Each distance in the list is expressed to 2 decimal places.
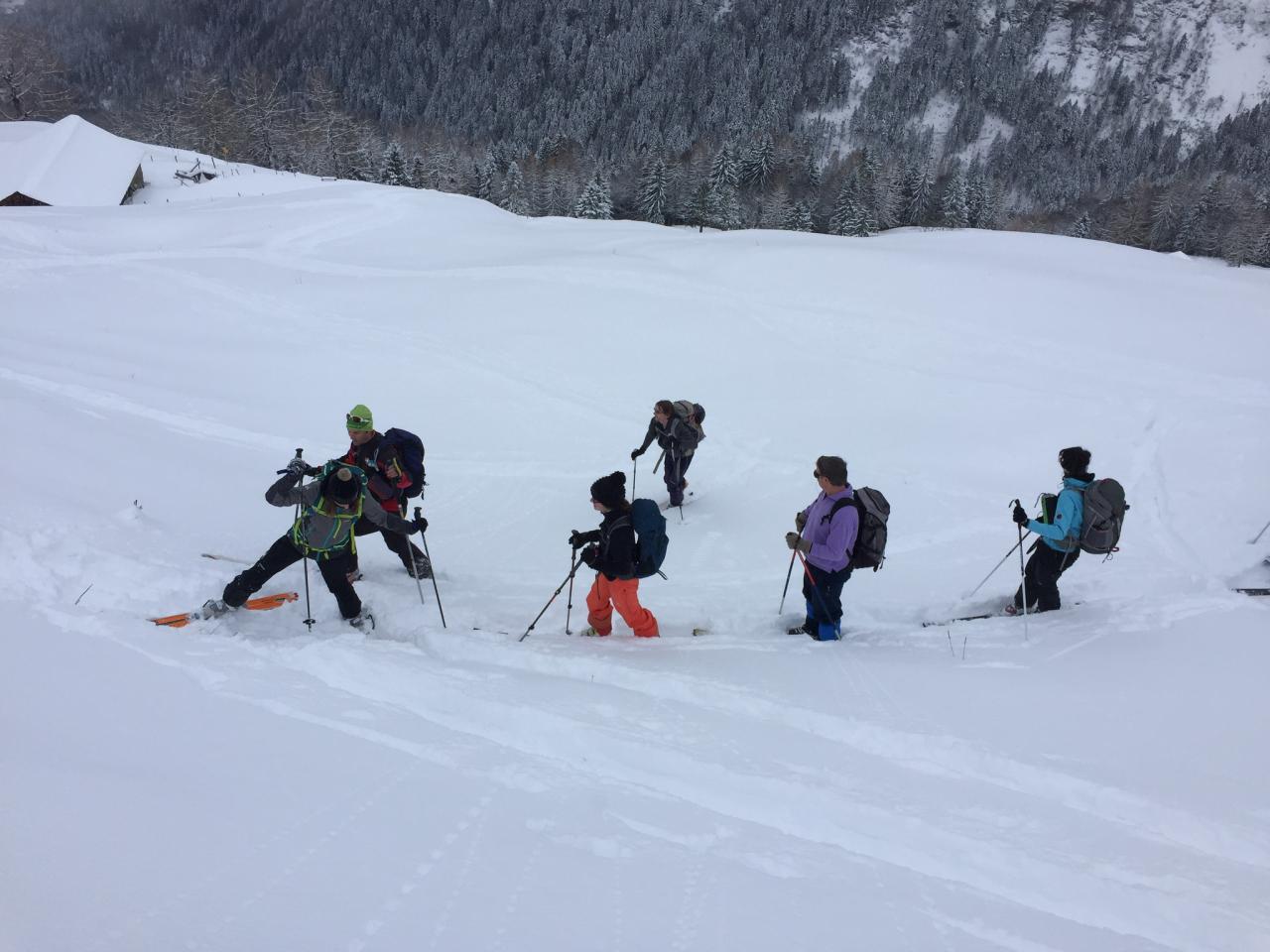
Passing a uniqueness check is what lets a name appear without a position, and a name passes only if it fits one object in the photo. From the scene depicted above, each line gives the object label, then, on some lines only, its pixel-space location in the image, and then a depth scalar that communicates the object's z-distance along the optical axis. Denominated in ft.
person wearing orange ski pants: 16.78
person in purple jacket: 17.33
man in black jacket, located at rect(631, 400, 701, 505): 28.19
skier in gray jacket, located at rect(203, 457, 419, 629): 17.06
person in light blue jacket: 18.74
